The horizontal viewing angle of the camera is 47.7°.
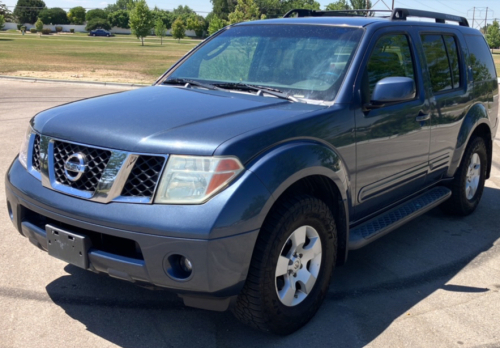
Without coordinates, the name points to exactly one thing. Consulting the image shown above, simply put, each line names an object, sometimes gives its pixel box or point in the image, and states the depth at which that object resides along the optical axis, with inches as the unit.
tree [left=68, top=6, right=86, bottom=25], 5841.5
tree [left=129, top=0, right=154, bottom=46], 2669.8
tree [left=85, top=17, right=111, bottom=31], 5044.3
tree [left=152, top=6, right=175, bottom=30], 5287.4
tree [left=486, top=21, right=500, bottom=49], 3191.4
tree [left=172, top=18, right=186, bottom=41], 3280.0
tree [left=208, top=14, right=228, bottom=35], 2216.2
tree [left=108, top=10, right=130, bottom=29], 5388.8
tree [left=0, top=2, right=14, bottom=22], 4039.6
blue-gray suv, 114.0
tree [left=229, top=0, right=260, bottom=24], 2527.1
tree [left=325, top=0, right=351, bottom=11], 3639.5
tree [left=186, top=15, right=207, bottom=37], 4104.3
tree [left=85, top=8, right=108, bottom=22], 5541.3
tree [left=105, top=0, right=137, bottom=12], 7591.5
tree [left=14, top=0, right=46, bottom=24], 5497.0
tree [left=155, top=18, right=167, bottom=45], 3081.9
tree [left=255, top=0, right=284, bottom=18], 4795.8
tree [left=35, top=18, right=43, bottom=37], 4404.5
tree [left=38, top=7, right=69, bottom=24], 5452.8
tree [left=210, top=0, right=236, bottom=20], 5123.0
